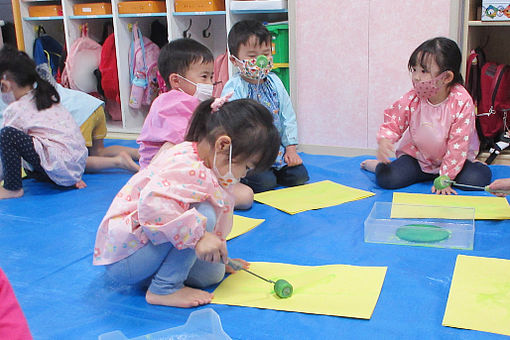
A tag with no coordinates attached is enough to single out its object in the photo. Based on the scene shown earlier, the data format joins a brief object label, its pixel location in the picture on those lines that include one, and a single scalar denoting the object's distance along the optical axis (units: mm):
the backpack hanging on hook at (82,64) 3395
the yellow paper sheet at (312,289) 1176
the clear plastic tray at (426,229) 1516
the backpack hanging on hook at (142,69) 3266
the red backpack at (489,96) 2373
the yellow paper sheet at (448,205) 1704
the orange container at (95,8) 3322
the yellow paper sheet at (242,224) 1659
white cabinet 3057
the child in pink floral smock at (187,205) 1116
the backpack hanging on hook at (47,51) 3625
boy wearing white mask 1869
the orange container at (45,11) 3523
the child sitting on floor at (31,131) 2143
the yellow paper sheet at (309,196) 1908
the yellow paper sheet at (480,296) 1090
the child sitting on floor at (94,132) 2471
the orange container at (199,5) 2922
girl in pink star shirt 2002
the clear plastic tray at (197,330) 1061
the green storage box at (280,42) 2752
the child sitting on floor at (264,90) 2129
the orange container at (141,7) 3143
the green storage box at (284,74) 2842
